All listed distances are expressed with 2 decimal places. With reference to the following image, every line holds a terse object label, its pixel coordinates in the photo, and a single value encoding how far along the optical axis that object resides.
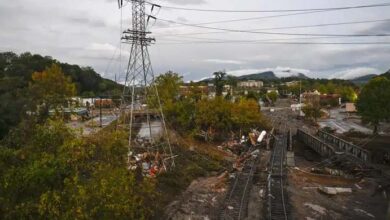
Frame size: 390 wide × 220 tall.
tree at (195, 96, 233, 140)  46.84
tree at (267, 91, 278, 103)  128.50
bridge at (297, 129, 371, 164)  32.44
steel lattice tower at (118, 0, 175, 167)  23.93
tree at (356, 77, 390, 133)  51.72
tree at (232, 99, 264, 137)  49.06
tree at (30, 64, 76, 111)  60.19
